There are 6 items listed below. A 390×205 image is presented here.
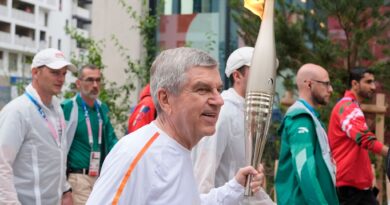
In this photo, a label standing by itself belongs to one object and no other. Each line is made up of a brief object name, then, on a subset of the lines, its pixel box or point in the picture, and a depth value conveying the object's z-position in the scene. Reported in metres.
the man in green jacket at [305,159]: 5.09
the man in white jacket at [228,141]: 4.75
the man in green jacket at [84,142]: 6.83
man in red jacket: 6.70
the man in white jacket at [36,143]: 5.16
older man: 2.68
